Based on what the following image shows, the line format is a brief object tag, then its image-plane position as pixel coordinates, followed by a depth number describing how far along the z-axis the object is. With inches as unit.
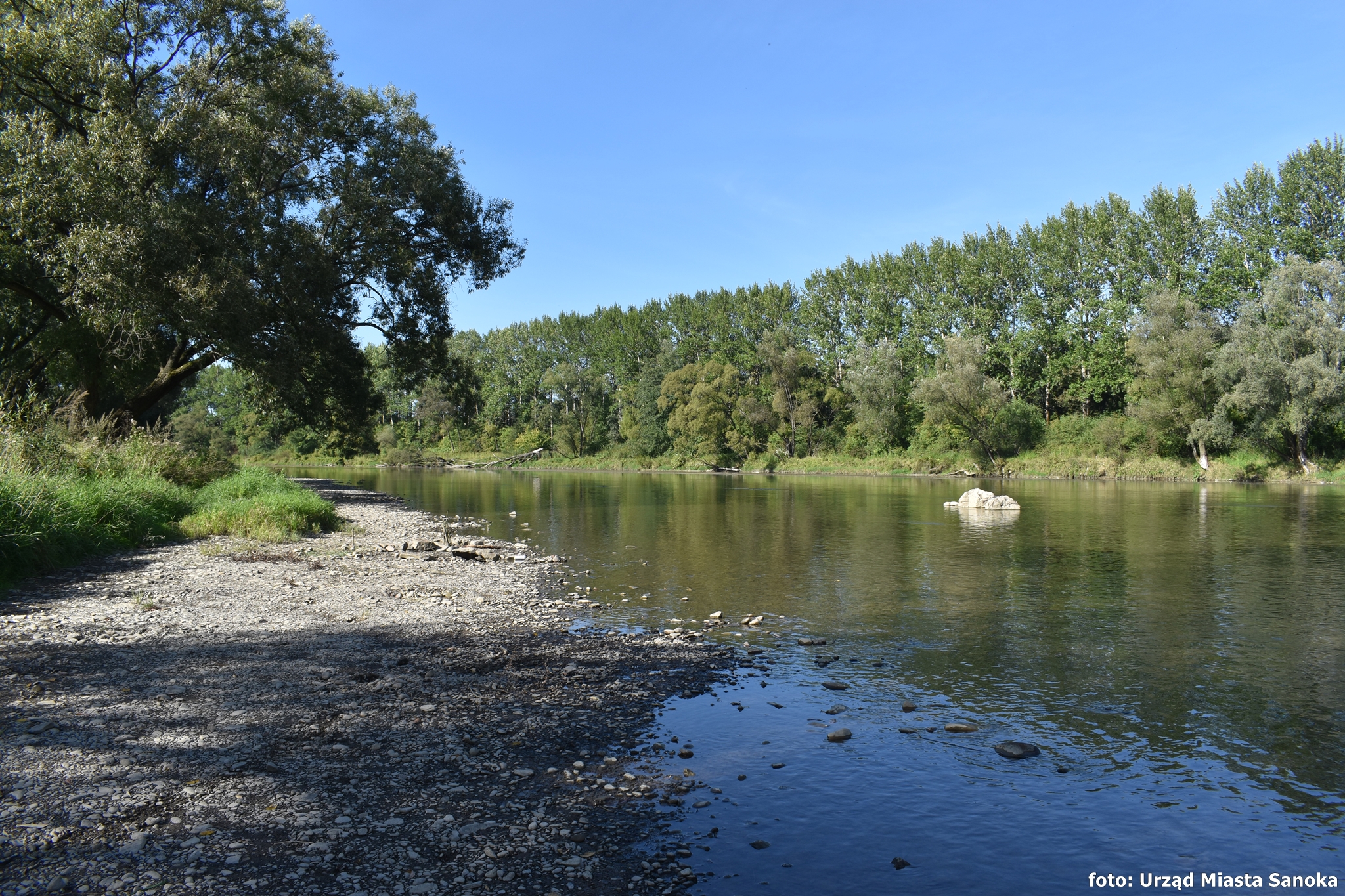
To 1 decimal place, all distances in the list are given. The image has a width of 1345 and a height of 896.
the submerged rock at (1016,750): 326.0
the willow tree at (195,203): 976.3
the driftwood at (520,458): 4306.1
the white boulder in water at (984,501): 1496.1
